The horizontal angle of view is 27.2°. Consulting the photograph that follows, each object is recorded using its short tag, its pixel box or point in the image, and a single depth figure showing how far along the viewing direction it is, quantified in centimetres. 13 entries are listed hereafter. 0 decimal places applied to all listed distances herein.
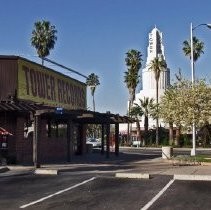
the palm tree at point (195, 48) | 6200
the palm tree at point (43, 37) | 5964
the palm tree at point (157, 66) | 6578
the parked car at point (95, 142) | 5479
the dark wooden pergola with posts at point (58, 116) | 2170
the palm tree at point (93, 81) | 9862
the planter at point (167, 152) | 3012
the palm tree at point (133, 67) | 6729
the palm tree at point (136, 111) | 7079
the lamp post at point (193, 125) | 2965
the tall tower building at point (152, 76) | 10852
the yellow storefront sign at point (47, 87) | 2439
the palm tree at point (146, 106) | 7068
